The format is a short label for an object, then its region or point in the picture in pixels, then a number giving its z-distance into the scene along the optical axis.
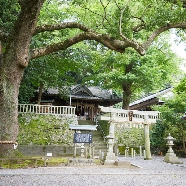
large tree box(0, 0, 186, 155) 8.48
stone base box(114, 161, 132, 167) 9.08
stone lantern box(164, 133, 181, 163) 11.10
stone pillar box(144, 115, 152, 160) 12.28
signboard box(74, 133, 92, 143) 10.14
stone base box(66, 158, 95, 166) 9.09
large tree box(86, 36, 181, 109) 17.55
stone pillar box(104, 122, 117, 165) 9.75
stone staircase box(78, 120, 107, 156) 15.65
